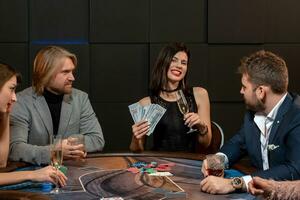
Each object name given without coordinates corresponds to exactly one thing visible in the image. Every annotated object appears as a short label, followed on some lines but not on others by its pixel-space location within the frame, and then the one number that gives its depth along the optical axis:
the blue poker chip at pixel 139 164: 2.46
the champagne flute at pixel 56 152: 2.06
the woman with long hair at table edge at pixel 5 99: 2.57
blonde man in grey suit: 3.04
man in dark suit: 2.22
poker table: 1.91
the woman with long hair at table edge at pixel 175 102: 3.41
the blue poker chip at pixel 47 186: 2.00
